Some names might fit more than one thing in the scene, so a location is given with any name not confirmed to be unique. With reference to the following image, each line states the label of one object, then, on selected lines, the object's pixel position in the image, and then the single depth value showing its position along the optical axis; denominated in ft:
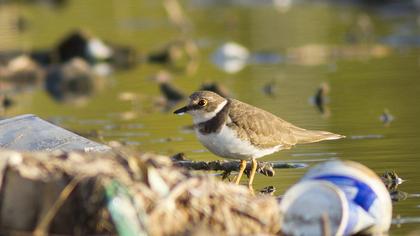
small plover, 27.66
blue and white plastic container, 20.34
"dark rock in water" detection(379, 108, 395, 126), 38.62
